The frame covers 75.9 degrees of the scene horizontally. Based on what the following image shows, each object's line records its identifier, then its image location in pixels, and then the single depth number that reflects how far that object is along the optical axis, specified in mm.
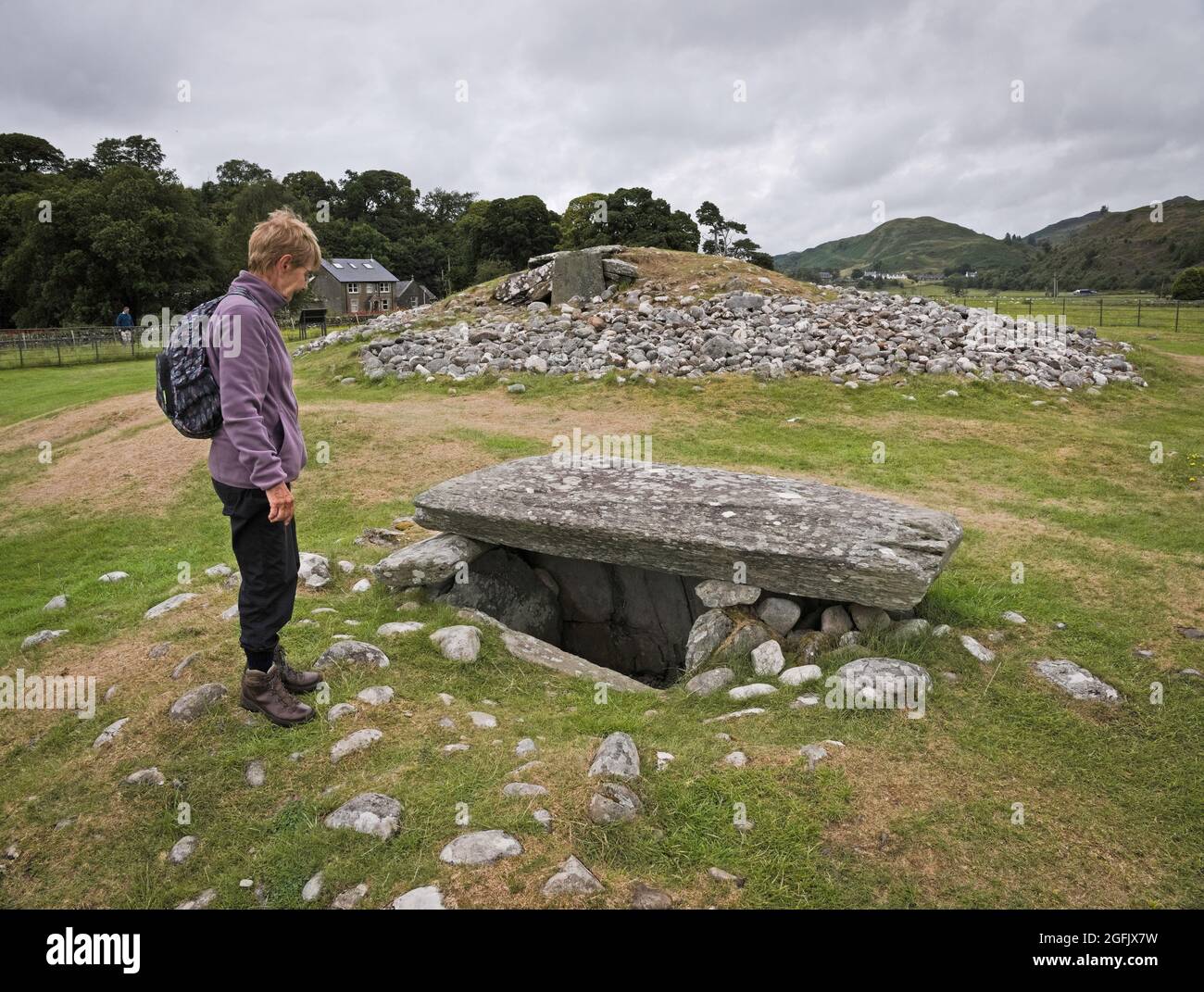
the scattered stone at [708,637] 6160
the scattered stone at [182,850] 3777
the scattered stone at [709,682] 5617
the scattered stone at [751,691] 5422
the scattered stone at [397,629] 6102
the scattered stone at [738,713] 5109
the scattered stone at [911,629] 5914
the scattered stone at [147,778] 4324
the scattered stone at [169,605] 7004
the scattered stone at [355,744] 4504
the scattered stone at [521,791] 4027
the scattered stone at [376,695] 5090
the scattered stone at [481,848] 3559
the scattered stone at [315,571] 7317
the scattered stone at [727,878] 3473
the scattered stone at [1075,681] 5309
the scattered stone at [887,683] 5145
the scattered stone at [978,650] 5754
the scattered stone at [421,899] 3250
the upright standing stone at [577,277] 25359
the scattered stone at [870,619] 6004
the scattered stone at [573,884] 3338
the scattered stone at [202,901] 3459
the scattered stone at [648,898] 3281
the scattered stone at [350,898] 3324
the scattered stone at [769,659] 5727
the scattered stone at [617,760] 4238
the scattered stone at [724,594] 6215
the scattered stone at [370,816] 3785
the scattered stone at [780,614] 6211
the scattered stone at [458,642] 5836
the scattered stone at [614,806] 3842
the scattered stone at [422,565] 6832
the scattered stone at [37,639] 6665
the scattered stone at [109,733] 4797
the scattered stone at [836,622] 6066
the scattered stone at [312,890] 3424
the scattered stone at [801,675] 5496
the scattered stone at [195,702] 4902
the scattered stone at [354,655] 5543
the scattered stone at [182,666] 5516
